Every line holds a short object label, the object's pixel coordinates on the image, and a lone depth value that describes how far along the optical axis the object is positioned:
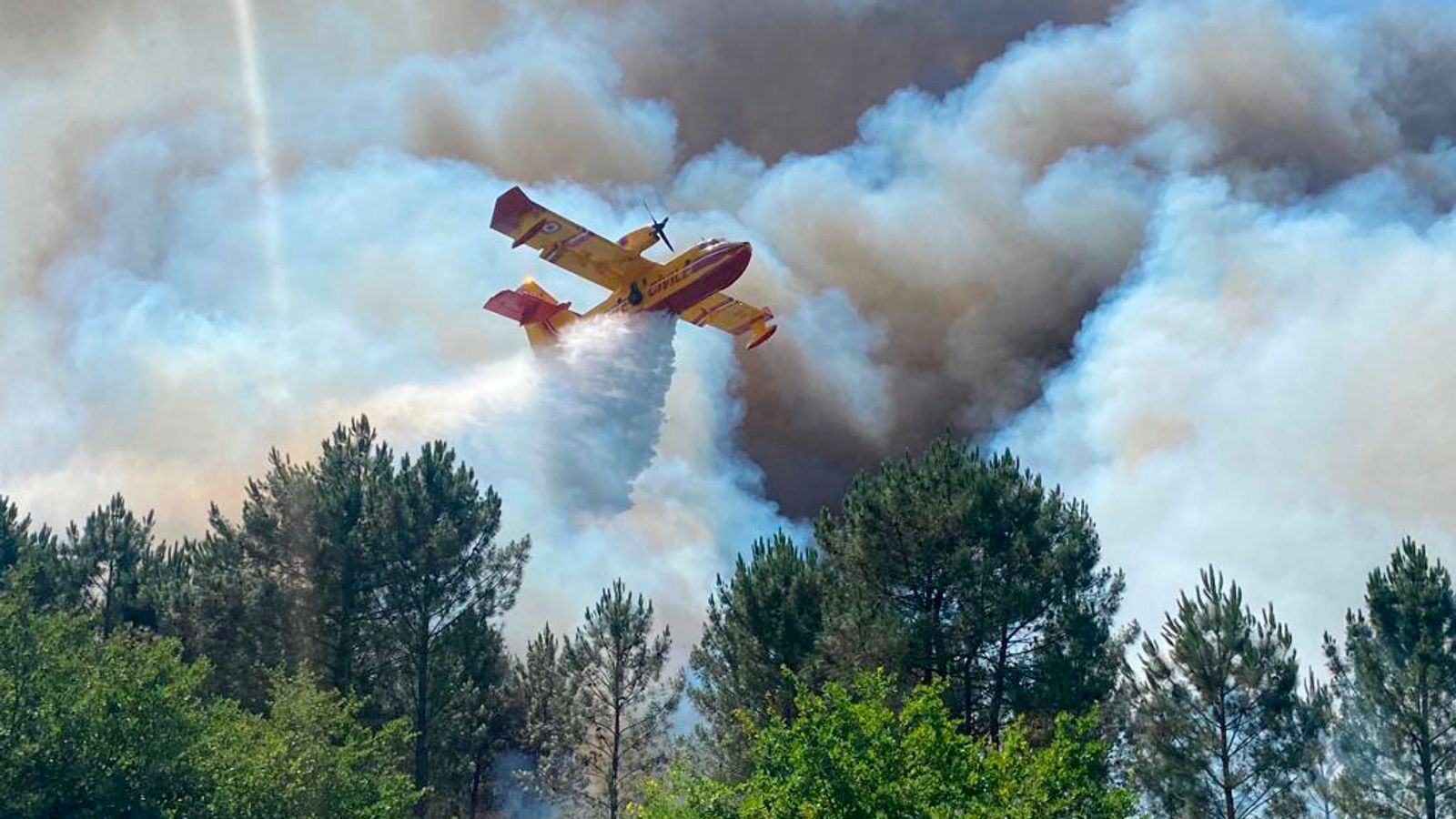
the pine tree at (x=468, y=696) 46.72
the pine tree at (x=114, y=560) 56.62
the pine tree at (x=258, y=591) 44.34
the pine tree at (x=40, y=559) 54.91
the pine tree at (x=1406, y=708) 40.88
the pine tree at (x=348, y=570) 44.66
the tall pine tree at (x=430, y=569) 46.16
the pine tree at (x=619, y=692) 50.28
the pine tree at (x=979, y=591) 38.34
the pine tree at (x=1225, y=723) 38.69
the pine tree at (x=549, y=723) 50.69
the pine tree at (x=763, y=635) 43.53
